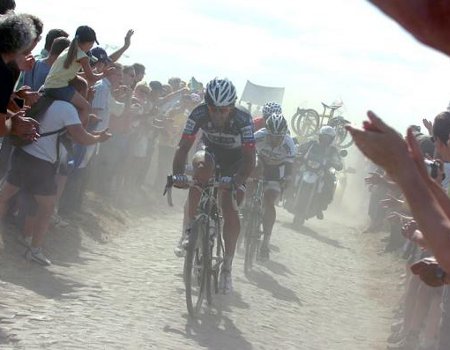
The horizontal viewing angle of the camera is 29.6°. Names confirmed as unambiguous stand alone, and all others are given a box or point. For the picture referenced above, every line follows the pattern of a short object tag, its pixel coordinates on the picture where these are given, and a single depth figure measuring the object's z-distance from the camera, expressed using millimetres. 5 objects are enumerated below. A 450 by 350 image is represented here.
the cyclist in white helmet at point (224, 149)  8422
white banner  40938
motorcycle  18438
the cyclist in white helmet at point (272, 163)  11945
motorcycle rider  18672
